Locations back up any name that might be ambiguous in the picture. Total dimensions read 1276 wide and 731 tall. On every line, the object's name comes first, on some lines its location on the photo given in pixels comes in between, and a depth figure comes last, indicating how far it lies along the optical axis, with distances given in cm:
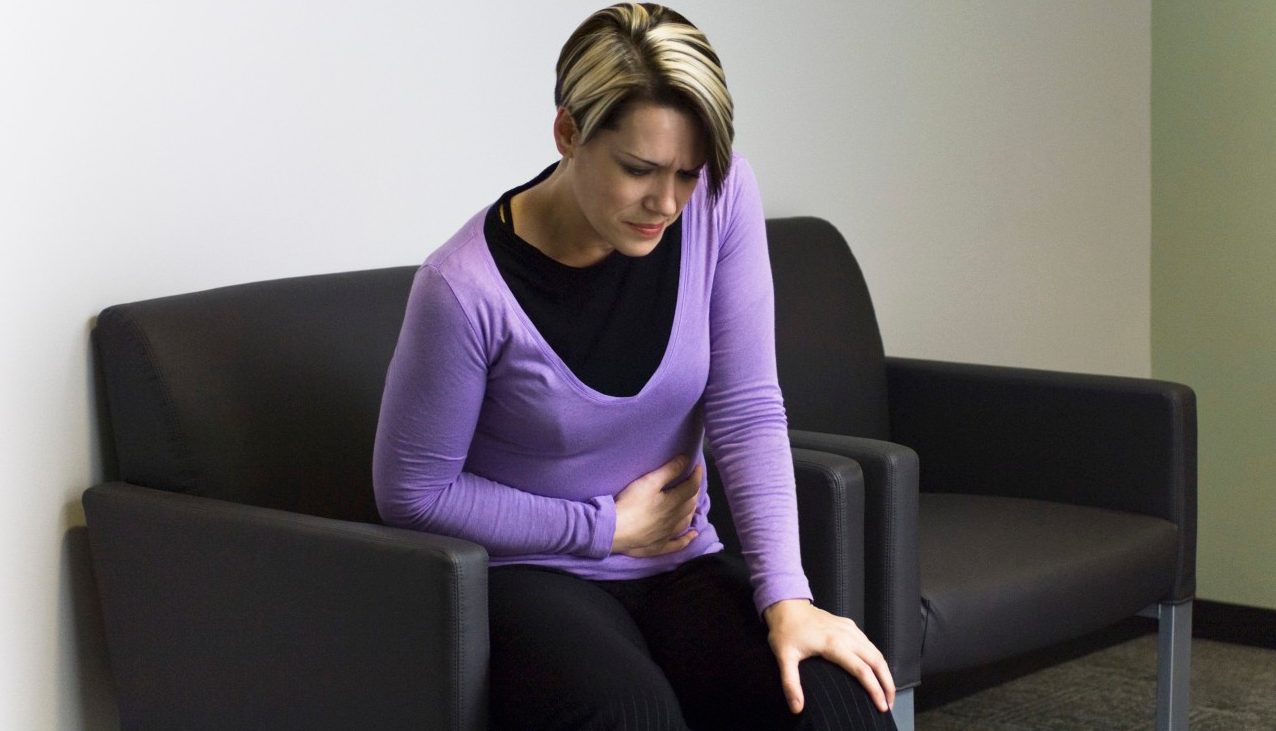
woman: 319
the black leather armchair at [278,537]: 326
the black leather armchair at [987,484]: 375
